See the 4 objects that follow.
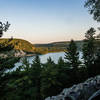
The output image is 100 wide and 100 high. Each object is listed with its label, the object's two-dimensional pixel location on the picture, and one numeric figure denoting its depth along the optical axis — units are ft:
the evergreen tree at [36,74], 76.22
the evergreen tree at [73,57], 84.64
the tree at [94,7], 29.41
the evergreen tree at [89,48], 87.14
